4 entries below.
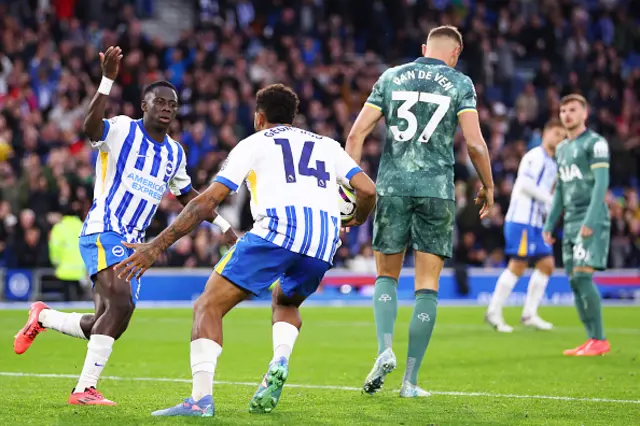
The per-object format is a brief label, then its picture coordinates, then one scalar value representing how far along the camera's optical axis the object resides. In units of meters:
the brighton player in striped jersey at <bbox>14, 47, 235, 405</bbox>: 14.79
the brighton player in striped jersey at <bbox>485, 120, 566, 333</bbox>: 29.52
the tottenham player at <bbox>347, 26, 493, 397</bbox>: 15.74
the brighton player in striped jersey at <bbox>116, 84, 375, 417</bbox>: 12.98
